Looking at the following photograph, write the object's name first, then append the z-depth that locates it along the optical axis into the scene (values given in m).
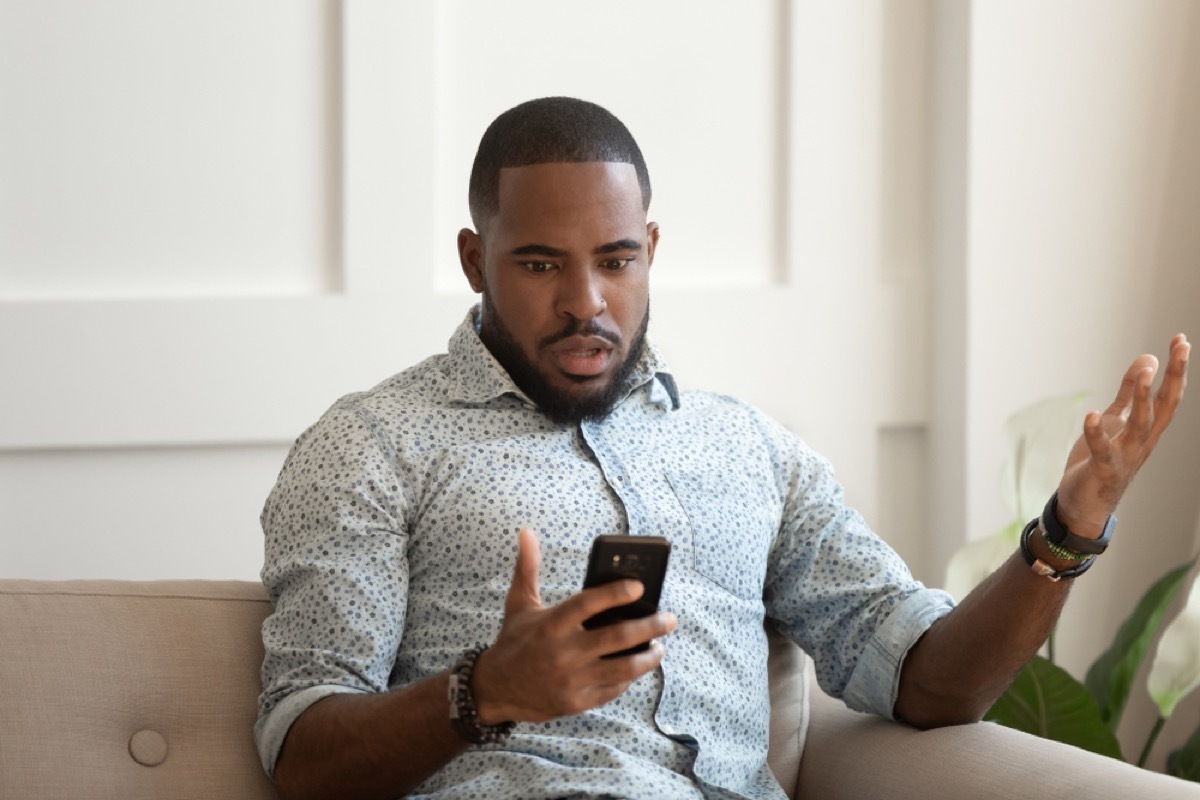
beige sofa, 3.53
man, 3.51
